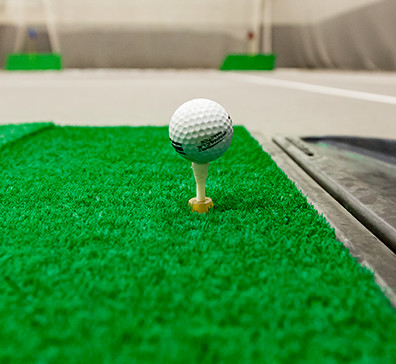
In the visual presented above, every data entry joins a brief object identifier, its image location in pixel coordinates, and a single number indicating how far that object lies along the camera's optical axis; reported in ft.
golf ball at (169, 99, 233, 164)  0.98
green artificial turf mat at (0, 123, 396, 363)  0.70
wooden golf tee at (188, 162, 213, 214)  1.02
